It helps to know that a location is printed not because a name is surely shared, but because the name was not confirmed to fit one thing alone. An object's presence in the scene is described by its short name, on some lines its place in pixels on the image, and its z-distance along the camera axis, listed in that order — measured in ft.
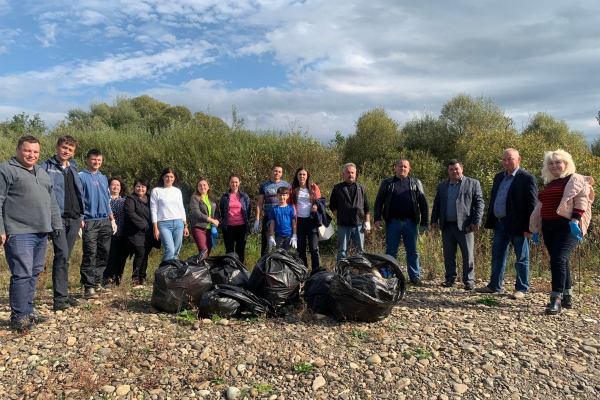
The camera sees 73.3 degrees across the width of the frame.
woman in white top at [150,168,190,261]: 19.43
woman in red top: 14.35
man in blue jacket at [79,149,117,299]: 17.25
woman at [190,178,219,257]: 20.92
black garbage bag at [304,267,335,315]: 14.92
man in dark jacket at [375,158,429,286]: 19.26
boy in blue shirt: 19.94
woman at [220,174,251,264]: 21.01
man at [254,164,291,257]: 21.15
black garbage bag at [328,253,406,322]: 13.56
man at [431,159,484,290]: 18.31
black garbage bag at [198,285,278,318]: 14.28
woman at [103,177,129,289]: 19.65
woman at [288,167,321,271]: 20.39
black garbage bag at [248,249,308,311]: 15.02
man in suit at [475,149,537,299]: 16.57
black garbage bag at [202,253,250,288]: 16.78
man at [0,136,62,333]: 12.94
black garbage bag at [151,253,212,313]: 14.97
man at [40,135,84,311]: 15.28
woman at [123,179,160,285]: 19.51
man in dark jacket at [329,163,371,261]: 19.99
